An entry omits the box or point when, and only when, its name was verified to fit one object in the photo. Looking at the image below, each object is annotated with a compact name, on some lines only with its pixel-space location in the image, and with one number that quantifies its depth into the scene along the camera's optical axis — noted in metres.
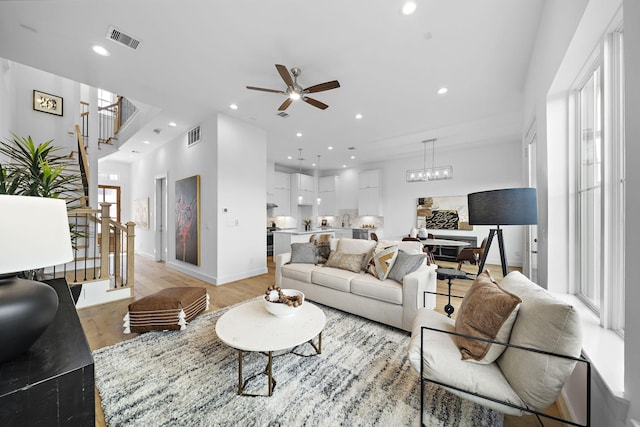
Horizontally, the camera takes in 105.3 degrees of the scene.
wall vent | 4.80
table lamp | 0.76
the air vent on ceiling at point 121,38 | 2.42
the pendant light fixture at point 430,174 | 5.46
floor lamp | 1.95
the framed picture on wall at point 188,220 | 4.68
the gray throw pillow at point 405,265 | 2.77
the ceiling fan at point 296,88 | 2.62
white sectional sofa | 2.56
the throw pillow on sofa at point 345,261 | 3.26
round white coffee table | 1.66
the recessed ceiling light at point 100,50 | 2.66
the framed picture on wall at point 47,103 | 4.69
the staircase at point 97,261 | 3.38
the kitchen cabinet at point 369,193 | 7.88
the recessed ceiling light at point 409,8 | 2.06
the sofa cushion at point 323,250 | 3.77
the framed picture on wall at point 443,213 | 6.46
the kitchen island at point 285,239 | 5.26
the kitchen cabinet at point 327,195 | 9.04
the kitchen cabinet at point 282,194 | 8.16
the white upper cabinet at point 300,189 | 8.52
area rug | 1.53
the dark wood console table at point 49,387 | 0.67
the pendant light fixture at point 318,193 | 9.04
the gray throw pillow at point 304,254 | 3.72
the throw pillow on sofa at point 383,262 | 2.88
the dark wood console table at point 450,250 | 6.27
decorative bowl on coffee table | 1.99
